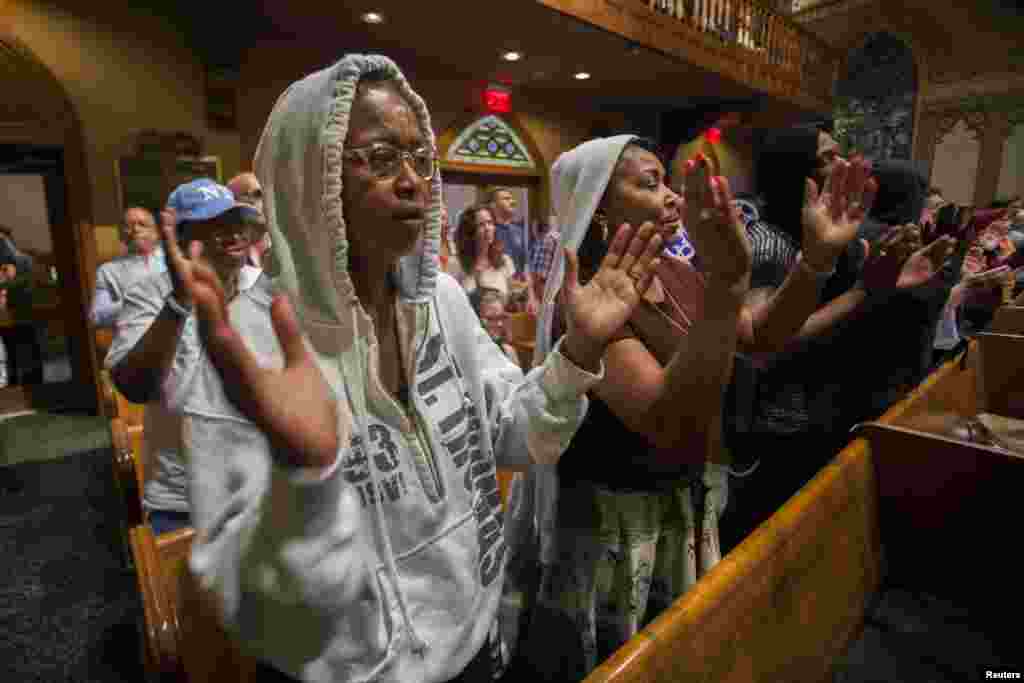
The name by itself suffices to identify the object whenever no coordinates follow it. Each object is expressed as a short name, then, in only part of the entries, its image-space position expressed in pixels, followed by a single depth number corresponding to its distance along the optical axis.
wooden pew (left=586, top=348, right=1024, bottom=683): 0.83
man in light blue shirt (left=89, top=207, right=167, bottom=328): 3.04
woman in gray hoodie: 0.51
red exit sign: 6.32
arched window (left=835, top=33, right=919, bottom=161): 9.43
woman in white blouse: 3.73
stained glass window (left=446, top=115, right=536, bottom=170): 6.40
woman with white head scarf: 1.02
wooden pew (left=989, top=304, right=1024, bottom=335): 2.81
